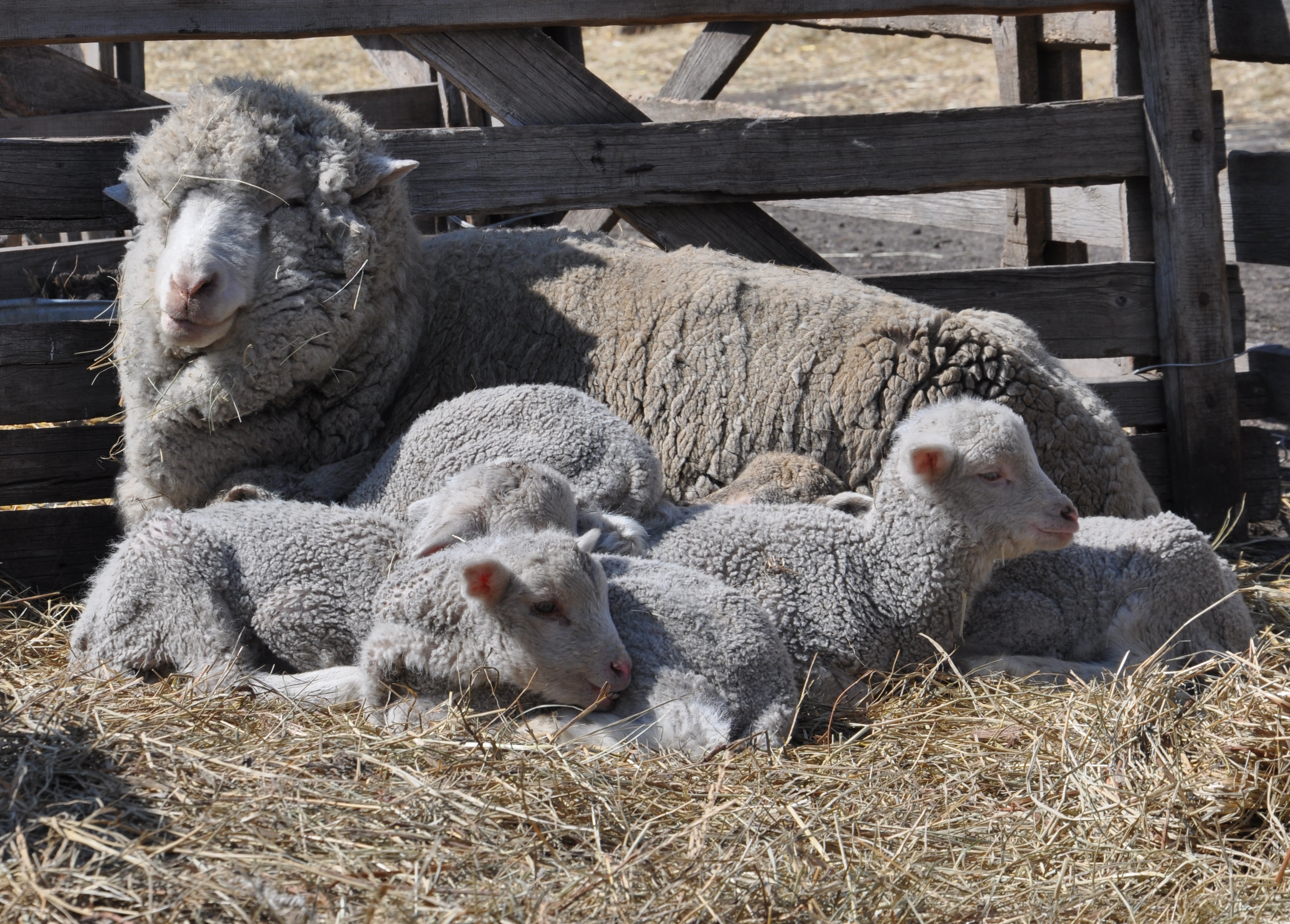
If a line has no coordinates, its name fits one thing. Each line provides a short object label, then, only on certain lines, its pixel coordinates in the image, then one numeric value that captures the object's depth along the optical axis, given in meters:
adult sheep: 8.16
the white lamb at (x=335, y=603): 6.16
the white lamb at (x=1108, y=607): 7.53
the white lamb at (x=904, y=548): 7.11
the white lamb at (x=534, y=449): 7.66
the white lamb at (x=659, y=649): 6.23
